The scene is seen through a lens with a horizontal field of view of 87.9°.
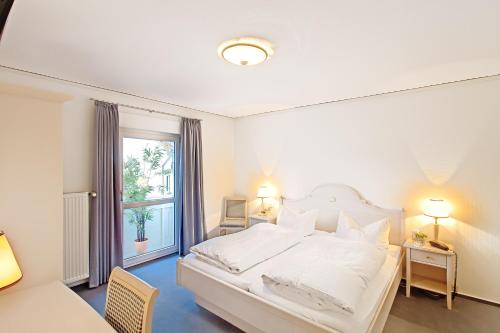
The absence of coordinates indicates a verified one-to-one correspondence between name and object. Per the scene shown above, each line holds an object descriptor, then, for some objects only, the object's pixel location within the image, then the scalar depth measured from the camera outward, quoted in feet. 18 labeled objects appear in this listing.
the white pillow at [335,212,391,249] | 10.25
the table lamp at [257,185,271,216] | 14.80
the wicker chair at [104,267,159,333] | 4.41
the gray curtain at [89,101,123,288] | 10.50
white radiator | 9.82
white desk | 4.03
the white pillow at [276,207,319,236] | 12.05
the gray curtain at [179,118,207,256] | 13.85
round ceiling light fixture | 6.80
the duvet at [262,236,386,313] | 6.18
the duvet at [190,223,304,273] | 8.45
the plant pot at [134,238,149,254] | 12.89
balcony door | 12.52
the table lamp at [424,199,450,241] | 9.55
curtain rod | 11.53
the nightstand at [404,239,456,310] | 9.06
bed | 5.96
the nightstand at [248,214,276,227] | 14.24
